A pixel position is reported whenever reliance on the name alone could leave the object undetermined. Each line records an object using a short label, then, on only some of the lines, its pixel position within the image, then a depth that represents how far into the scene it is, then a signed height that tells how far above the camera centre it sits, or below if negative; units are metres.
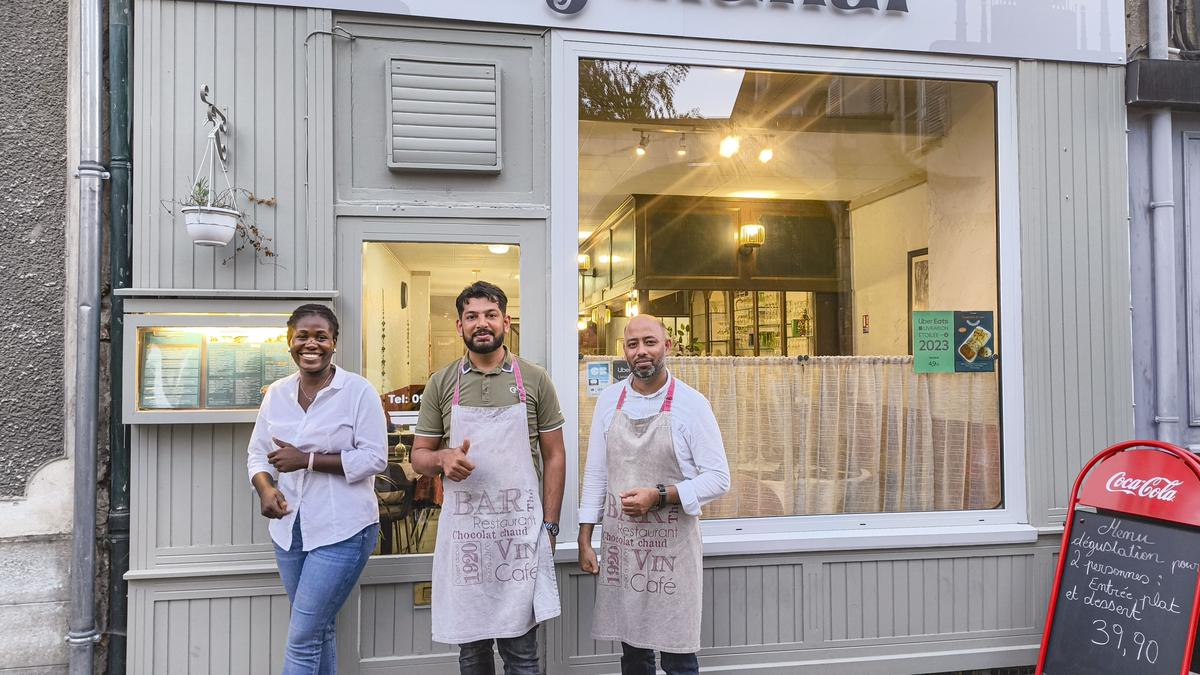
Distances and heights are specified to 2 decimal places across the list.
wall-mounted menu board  3.26 -0.03
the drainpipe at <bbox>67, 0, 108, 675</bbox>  3.26 +0.00
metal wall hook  3.30 +1.13
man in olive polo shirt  2.83 -0.62
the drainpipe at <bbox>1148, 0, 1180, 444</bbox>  4.08 +0.59
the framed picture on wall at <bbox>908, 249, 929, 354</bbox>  4.38 +0.48
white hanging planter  3.09 +0.60
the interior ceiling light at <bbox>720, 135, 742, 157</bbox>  4.77 +1.46
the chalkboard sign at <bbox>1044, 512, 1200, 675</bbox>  2.99 -1.11
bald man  2.88 -0.67
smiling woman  2.79 -0.47
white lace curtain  4.04 -0.46
